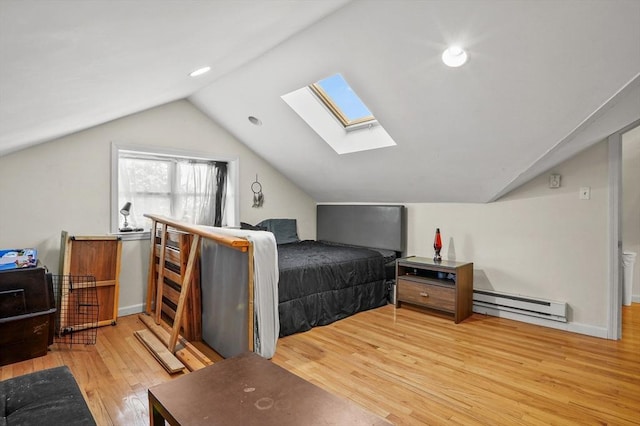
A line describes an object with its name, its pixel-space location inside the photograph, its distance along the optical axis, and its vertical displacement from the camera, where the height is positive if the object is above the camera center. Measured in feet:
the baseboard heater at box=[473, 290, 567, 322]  10.82 -2.92
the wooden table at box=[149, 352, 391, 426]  3.79 -2.22
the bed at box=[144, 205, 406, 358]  7.73 -1.82
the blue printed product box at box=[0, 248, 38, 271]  8.84 -1.28
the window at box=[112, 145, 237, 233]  12.91 +0.99
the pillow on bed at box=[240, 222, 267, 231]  15.37 -0.63
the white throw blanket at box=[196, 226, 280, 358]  7.54 -1.68
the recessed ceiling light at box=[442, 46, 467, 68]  7.48 +3.47
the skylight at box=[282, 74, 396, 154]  11.87 +3.47
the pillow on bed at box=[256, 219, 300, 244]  16.19 -0.73
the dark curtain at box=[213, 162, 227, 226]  15.03 +0.79
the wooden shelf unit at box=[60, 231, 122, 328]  10.60 -1.64
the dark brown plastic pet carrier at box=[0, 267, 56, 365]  8.40 -2.57
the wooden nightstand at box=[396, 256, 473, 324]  11.57 -2.43
